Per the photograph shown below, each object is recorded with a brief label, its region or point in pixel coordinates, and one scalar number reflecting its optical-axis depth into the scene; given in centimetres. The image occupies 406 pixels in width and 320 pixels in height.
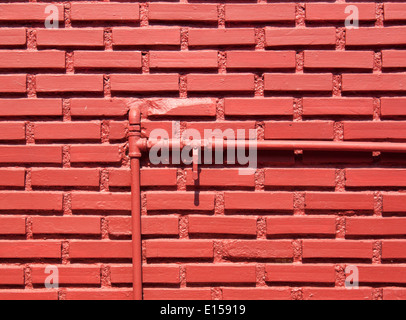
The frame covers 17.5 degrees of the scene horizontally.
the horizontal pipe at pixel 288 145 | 446
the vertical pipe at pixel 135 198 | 447
